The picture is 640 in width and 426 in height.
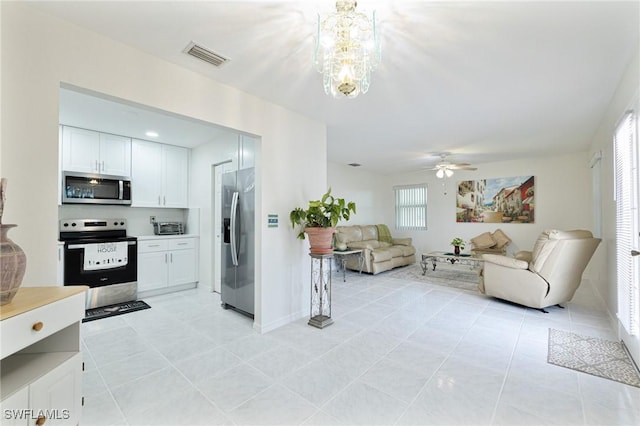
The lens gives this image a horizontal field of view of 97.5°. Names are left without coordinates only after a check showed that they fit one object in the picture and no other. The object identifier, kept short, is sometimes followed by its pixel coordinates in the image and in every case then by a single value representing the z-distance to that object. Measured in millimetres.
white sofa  5832
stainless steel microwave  3816
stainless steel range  3625
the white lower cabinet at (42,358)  1049
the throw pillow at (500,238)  6105
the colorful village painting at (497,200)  6027
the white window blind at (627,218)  2213
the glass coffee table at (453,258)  5159
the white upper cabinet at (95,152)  3795
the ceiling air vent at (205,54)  2069
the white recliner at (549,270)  3385
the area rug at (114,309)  3461
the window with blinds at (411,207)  7547
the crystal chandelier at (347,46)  1600
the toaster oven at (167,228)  4688
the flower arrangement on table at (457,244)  5652
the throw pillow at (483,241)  6177
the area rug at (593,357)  2164
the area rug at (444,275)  5109
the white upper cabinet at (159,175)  4453
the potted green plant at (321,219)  3096
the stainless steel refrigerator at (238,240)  3400
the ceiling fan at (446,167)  5273
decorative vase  1113
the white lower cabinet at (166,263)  4250
